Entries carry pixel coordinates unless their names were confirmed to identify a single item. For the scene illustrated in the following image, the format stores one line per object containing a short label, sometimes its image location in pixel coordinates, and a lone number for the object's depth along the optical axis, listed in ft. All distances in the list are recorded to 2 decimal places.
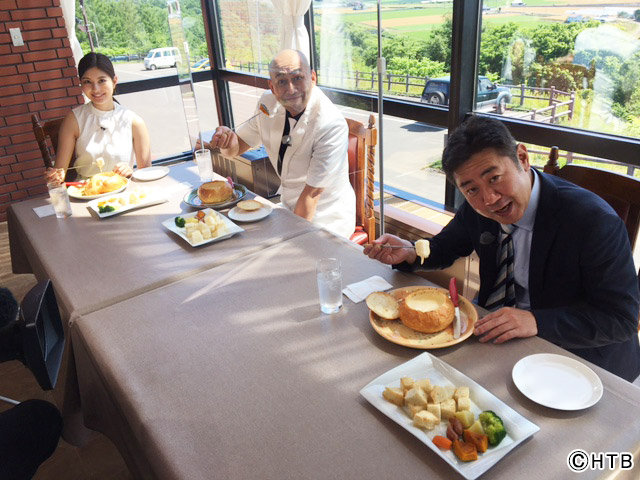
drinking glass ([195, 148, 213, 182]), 7.45
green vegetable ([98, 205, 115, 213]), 6.56
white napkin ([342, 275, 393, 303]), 4.40
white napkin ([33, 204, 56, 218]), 6.81
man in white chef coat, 7.09
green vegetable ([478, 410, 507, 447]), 2.74
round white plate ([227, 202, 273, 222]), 6.15
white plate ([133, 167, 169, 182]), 7.95
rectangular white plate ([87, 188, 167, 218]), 6.59
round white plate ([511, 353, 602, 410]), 3.05
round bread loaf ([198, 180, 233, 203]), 6.70
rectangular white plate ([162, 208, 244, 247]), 5.64
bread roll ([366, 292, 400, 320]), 3.99
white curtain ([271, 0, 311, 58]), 10.96
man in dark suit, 3.77
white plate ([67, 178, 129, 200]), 7.20
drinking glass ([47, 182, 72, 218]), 6.50
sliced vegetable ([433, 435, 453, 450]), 2.78
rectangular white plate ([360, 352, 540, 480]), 2.67
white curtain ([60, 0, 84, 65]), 12.53
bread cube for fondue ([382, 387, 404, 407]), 3.10
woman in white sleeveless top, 8.33
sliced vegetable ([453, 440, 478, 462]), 2.68
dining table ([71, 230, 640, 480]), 2.80
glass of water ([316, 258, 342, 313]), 4.13
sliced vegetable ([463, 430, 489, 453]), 2.72
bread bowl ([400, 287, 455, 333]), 3.74
